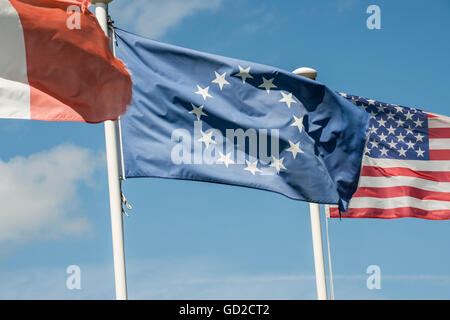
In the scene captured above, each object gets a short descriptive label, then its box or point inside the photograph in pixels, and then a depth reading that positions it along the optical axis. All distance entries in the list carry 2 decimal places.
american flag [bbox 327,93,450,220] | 15.19
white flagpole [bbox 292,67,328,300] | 12.91
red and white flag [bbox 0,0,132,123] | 9.20
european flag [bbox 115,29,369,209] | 10.67
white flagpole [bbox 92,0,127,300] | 9.25
